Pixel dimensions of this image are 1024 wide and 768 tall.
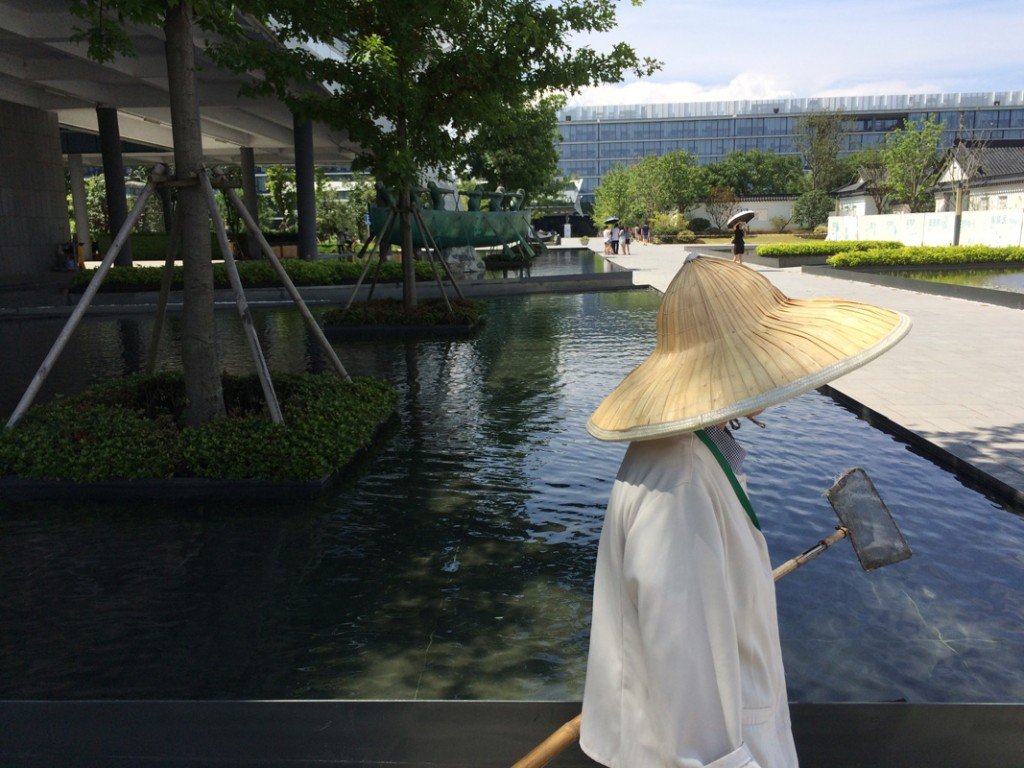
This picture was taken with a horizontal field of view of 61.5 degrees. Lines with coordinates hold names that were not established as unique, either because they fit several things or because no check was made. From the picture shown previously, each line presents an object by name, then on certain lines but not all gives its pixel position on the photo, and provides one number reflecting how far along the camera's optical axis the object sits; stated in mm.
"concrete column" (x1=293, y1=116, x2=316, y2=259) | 24547
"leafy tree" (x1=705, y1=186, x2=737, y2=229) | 68625
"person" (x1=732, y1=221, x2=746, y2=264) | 26616
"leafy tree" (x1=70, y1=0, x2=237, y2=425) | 6934
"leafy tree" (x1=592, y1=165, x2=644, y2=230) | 74938
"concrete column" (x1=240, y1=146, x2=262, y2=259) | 34088
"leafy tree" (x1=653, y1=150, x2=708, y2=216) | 69000
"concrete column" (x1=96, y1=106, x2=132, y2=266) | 24984
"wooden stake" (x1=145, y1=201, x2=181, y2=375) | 7562
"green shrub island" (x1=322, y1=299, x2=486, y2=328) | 14812
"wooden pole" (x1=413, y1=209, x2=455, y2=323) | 14719
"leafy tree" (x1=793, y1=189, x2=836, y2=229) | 61938
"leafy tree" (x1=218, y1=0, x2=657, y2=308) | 11766
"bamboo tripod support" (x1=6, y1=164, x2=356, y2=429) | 6926
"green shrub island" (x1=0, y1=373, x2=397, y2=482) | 6363
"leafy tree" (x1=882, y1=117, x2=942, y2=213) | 43938
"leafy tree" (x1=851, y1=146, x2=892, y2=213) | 49344
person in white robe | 1661
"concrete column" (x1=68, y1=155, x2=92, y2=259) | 40312
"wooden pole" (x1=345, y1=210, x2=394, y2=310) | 14861
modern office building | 114562
